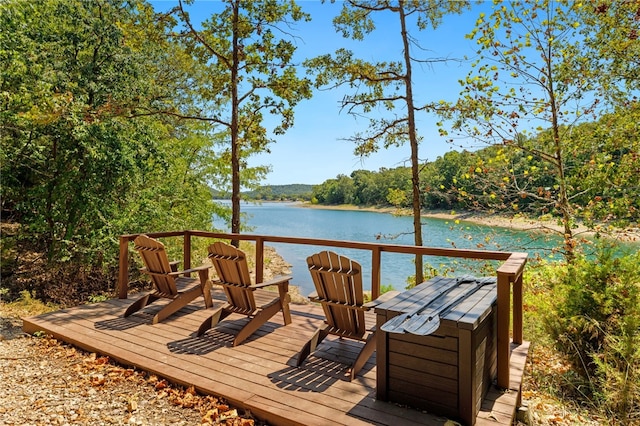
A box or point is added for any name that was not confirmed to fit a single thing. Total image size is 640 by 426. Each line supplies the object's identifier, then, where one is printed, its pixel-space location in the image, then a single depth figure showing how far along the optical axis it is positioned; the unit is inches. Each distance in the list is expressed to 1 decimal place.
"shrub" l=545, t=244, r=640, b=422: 126.8
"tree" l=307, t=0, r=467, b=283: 313.0
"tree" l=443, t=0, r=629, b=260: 247.9
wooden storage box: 89.2
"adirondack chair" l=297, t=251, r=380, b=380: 121.8
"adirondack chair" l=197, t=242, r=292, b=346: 147.9
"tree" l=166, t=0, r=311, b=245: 302.0
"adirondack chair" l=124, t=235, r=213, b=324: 169.6
